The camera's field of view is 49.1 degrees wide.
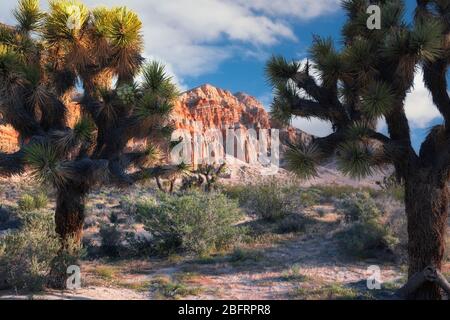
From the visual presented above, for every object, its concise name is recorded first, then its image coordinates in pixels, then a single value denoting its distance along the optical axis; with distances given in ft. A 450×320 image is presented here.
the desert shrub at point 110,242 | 42.37
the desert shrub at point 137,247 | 42.11
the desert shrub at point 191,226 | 41.60
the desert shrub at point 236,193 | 69.76
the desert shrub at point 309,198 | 69.28
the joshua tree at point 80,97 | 26.23
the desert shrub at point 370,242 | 39.60
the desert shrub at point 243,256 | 38.24
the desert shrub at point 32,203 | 64.80
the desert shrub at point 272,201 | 59.26
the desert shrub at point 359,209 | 51.67
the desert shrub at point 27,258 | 25.95
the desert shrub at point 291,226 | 52.54
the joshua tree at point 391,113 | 23.07
